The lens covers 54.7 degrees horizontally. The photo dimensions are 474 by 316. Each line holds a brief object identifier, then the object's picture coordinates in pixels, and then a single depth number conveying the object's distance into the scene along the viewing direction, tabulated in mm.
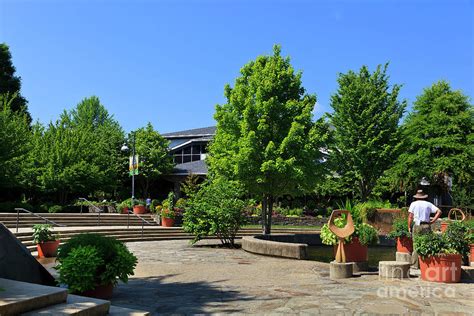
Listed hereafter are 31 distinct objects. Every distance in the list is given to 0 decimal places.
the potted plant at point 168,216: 25078
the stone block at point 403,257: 11242
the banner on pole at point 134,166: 31766
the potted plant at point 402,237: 11703
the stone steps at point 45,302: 5414
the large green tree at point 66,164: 30859
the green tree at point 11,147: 26047
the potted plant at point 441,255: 9148
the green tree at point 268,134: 18625
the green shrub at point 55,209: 28203
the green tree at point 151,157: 41969
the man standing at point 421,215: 10352
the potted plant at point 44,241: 13570
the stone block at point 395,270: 9742
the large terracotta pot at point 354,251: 10945
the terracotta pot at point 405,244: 11781
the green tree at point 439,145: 30297
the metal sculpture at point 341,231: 10273
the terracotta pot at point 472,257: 11947
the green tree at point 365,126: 30656
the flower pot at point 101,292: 7488
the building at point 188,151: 42812
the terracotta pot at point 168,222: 25094
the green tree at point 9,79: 47125
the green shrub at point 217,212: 16797
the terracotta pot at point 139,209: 28486
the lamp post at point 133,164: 31820
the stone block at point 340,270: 10031
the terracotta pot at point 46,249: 13602
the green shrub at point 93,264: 7289
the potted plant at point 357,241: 10875
